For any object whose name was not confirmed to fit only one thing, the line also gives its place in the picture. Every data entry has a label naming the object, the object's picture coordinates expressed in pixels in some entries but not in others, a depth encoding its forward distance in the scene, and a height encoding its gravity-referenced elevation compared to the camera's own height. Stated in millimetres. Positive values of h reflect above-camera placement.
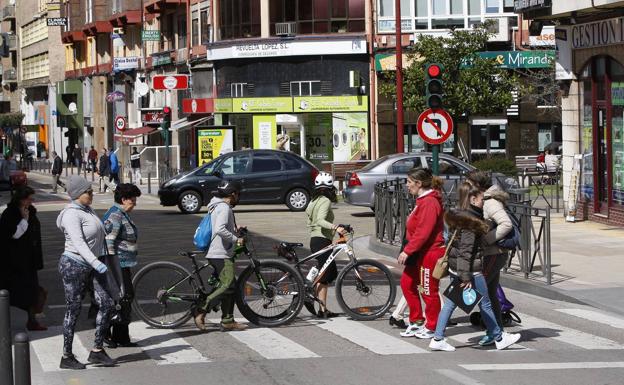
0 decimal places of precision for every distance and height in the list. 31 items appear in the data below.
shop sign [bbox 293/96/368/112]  48406 +1254
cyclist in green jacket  14031 -1000
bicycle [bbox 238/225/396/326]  13508 -1633
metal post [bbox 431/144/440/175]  20906 -385
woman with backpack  11953 -938
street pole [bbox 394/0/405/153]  34750 +1604
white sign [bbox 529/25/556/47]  43250 +3157
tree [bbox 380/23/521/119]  40969 +1785
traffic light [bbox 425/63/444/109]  20156 +756
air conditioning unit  49469 +4221
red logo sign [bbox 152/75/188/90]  46219 +2138
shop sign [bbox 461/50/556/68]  44175 +2593
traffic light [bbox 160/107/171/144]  44503 +684
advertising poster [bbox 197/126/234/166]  41062 -144
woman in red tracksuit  12375 -1087
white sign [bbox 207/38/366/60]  48312 +3448
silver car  29000 -859
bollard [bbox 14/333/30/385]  6734 -1143
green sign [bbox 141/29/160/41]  57219 +4763
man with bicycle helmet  12922 -1054
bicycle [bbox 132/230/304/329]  13125 -1568
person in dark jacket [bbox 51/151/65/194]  48000 -1029
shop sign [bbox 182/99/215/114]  53688 +1441
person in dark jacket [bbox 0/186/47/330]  13609 -1172
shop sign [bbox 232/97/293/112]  49625 +1327
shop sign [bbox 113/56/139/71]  59188 +3658
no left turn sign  20891 +130
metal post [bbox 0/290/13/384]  7184 -1161
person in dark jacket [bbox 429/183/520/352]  11688 -1149
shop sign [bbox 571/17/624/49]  24016 +1879
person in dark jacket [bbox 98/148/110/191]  47625 -919
